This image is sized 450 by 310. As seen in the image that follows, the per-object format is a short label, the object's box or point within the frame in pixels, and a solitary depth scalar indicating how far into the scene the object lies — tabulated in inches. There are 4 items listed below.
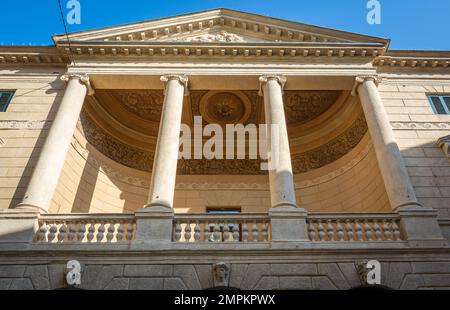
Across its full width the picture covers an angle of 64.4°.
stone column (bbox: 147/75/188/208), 399.5
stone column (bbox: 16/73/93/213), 396.8
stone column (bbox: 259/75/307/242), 372.2
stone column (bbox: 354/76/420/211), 403.5
